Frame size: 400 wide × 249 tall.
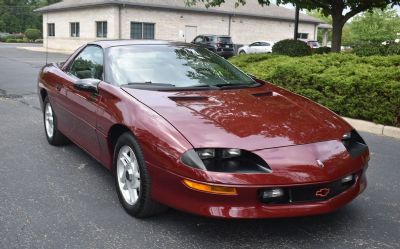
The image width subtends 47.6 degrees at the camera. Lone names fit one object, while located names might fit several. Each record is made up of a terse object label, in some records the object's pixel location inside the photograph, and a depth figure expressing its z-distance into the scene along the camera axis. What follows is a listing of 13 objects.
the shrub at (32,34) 65.06
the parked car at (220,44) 30.00
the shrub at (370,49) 12.52
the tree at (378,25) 38.03
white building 31.64
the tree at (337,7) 13.84
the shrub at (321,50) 14.65
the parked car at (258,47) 31.42
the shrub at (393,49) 11.89
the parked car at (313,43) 31.98
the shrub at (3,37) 62.60
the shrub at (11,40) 59.64
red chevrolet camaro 2.97
